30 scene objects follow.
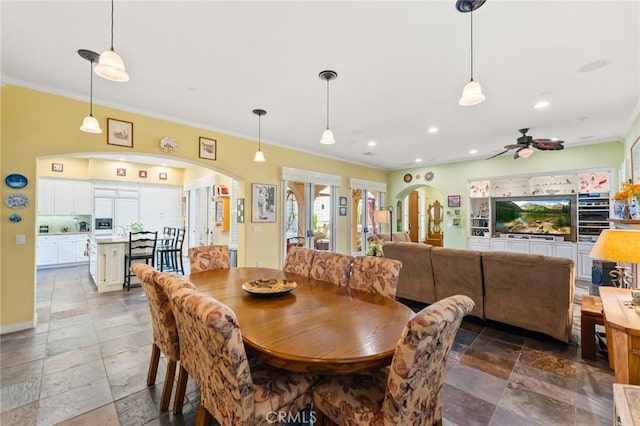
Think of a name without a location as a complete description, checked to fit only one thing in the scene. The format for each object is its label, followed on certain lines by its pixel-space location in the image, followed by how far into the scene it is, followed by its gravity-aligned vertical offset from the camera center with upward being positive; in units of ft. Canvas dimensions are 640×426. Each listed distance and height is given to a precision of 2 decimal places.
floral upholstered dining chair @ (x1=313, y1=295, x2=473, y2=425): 3.65 -2.58
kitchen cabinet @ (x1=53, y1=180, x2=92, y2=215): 23.00 +1.42
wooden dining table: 4.20 -2.07
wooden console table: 5.57 -2.53
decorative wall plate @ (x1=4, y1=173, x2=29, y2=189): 10.35 +1.22
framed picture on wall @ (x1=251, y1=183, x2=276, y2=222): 17.66 +0.78
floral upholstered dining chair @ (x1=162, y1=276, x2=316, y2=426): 3.89 -2.60
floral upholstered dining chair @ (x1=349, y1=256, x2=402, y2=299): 7.49 -1.67
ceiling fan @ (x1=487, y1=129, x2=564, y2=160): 14.73 +3.88
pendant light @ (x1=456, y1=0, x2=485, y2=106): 6.41 +3.09
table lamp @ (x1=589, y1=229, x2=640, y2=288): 6.05 -0.68
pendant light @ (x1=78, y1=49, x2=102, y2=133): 8.55 +4.91
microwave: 24.20 -0.98
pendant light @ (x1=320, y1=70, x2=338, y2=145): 9.59 +4.85
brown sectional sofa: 9.32 -2.56
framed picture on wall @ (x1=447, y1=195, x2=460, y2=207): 24.30 +1.31
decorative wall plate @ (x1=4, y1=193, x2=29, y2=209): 10.38 +0.47
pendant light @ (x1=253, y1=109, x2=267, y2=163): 13.23 +4.89
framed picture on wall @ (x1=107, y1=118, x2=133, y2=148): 12.44 +3.69
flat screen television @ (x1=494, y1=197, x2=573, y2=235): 20.48 -0.01
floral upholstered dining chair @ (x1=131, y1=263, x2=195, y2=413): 6.30 -2.60
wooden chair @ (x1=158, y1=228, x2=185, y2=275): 19.88 -3.09
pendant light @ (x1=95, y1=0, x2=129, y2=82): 5.69 +3.02
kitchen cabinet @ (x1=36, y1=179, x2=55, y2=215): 22.17 +1.26
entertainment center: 18.92 +0.21
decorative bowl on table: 6.91 -1.89
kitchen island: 15.98 -2.86
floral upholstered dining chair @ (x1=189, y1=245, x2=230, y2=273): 10.46 -1.68
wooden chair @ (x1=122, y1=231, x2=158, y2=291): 16.66 -2.22
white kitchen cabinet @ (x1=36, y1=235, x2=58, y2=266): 21.80 -2.90
